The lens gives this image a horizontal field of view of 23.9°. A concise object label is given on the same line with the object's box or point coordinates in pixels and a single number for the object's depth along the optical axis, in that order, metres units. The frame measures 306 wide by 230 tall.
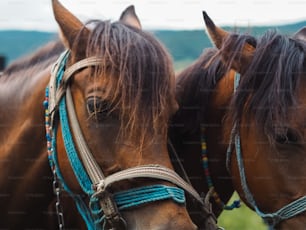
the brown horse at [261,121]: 2.79
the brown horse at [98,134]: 2.54
